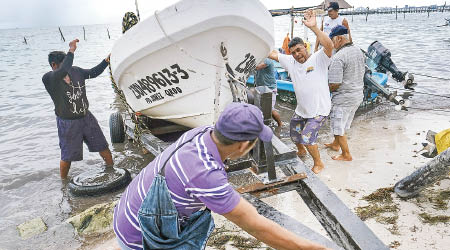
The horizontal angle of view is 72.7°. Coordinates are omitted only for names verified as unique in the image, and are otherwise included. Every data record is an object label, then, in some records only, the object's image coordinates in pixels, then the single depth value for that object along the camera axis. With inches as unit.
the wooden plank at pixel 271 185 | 93.8
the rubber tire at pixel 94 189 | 175.5
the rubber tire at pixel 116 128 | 236.4
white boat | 131.6
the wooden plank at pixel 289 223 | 65.0
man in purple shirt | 55.6
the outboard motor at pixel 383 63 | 291.4
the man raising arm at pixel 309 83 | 148.6
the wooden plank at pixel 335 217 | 67.1
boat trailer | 68.7
